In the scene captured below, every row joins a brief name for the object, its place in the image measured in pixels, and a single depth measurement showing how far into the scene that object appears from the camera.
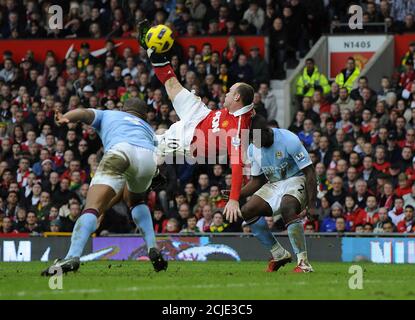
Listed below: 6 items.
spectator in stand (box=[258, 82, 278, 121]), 23.53
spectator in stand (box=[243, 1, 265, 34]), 25.52
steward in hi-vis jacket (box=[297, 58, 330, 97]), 23.66
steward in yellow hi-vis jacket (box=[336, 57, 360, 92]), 23.49
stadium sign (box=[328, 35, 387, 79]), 25.11
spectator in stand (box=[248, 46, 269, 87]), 24.05
